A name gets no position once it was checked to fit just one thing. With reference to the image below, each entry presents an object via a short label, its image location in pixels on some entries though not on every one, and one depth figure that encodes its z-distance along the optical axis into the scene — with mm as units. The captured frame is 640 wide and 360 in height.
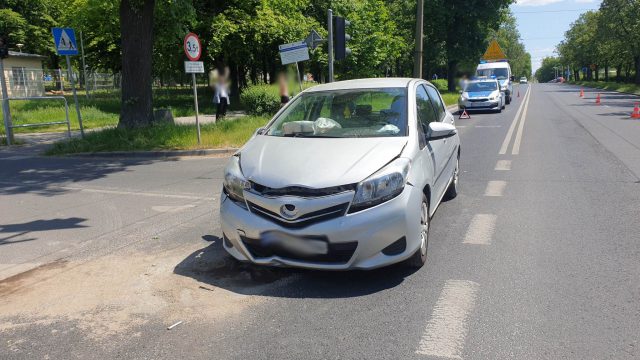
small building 34281
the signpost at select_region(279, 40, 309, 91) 13797
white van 30516
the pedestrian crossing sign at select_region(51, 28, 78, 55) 13383
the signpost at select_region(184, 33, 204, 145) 12305
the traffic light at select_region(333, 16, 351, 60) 13703
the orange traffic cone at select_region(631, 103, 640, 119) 18578
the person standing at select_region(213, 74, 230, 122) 17344
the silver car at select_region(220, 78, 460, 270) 3762
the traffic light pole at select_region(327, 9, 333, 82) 13272
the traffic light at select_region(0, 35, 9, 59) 13818
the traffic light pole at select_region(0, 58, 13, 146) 14246
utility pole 20688
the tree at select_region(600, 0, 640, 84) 48875
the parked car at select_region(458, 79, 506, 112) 22844
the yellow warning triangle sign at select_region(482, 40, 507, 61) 30750
